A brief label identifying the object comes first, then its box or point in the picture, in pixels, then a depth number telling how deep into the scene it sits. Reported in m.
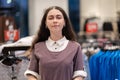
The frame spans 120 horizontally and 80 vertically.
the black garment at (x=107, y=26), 8.78
